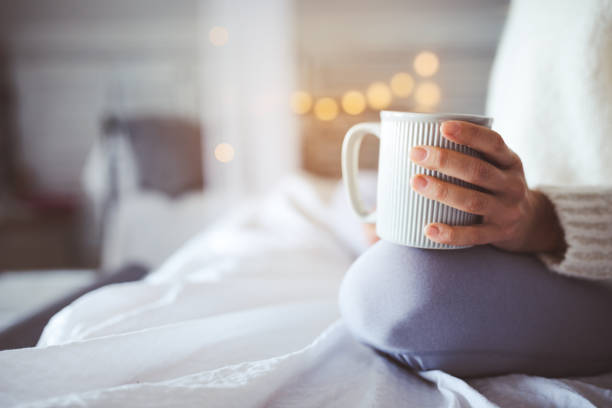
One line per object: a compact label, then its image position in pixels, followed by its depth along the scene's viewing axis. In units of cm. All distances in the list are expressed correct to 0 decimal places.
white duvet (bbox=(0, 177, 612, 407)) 31
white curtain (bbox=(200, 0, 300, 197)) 203
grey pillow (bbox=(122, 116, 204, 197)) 225
